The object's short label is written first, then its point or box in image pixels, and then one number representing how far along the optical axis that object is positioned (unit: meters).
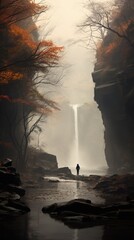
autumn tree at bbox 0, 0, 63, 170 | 18.63
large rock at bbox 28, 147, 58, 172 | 45.05
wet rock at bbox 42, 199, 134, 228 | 10.44
